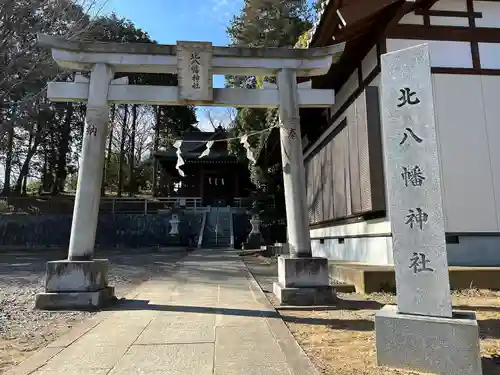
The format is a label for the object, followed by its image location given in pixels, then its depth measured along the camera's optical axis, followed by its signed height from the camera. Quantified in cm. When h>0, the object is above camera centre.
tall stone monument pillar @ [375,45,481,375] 315 +6
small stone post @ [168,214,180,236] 2586 +131
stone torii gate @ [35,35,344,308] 598 +257
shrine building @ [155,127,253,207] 3033 +613
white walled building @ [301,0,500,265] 755 +293
